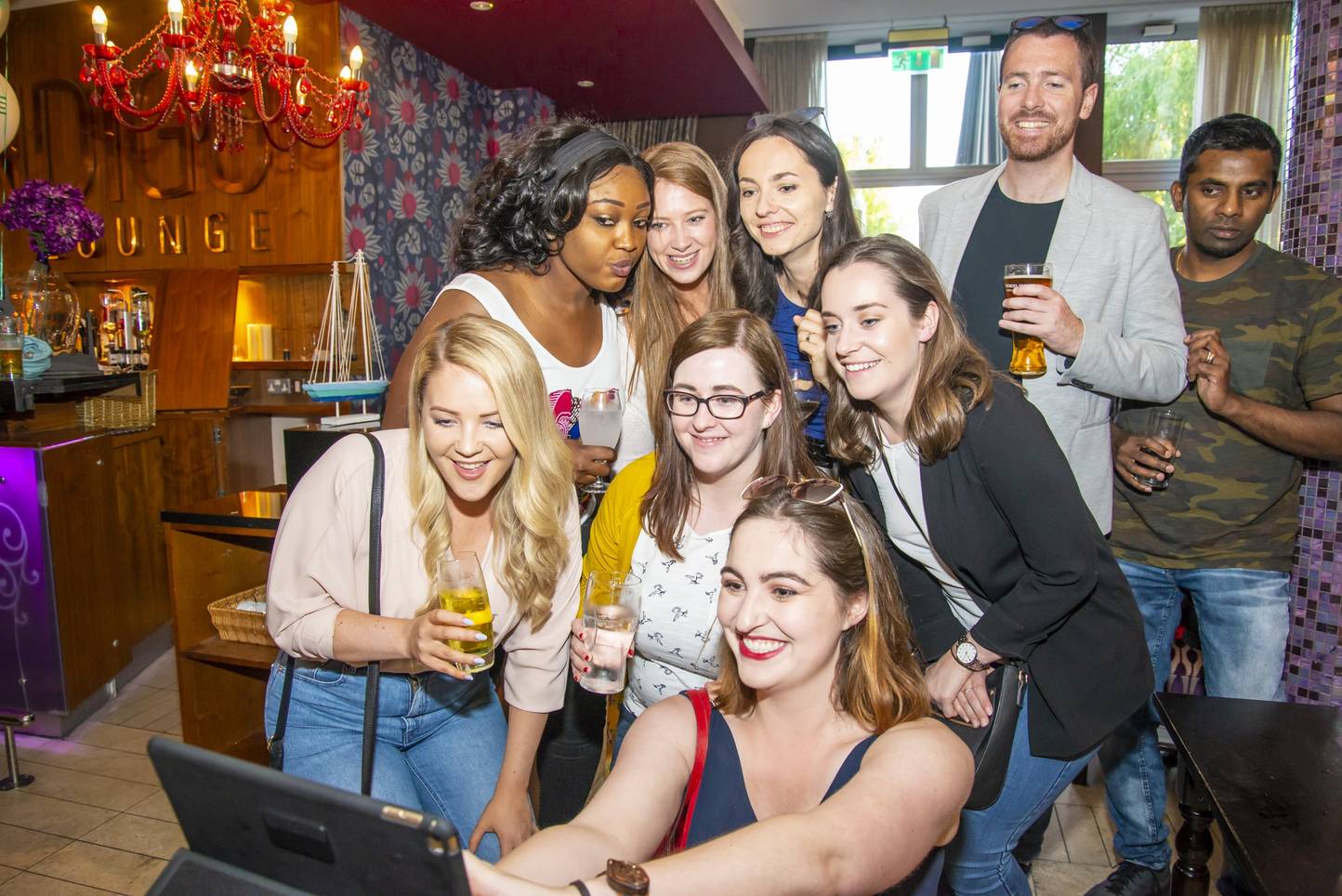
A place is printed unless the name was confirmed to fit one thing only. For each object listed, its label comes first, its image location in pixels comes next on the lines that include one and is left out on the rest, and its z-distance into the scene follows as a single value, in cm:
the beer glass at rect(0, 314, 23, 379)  346
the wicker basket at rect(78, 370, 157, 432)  393
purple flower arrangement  398
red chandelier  406
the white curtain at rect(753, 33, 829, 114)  780
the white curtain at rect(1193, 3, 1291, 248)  689
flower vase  404
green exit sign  722
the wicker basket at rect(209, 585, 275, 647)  289
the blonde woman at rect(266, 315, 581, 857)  179
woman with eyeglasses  191
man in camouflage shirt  243
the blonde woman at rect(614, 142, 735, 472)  245
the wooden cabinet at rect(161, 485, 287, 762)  290
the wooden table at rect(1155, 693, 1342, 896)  141
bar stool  323
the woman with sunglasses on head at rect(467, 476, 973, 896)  130
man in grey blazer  210
